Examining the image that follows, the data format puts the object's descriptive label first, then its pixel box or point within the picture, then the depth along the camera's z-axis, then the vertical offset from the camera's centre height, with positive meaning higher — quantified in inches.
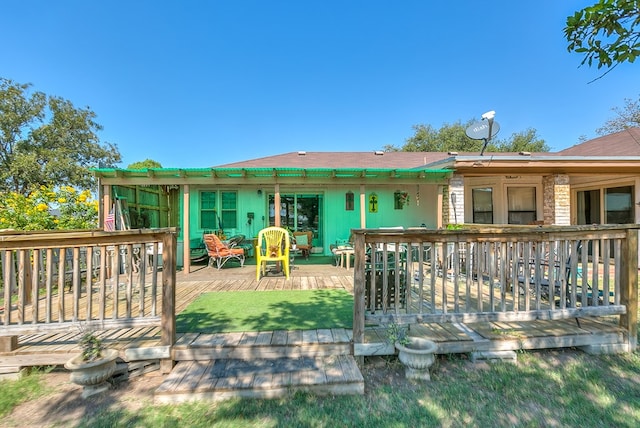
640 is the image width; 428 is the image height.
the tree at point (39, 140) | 738.8 +220.8
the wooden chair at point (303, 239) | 321.1 -27.8
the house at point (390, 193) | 252.7 +27.5
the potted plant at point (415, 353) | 95.6 -47.6
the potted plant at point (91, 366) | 87.0 -47.3
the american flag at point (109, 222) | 236.7 -5.1
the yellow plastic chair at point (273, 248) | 213.9 -25.6
